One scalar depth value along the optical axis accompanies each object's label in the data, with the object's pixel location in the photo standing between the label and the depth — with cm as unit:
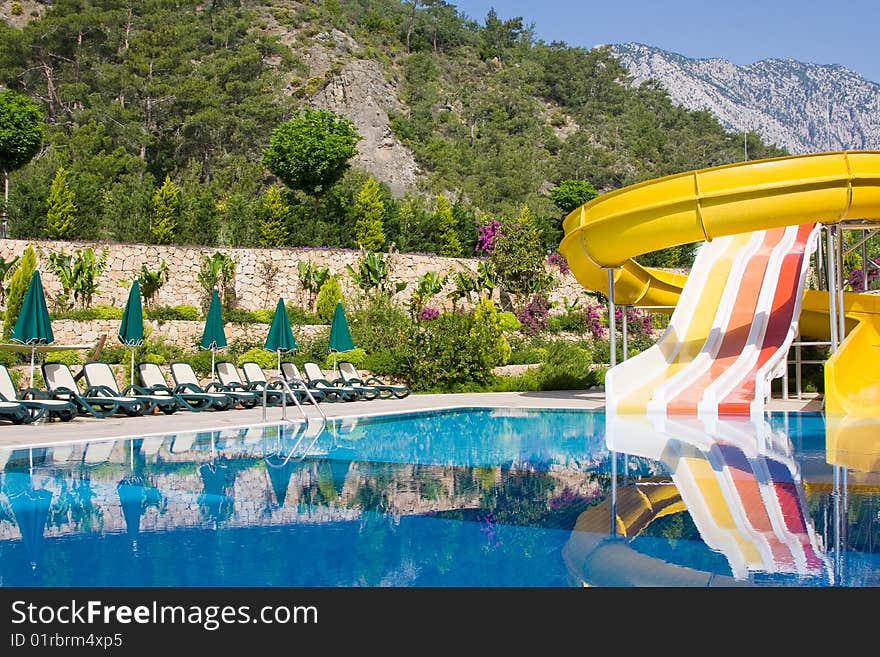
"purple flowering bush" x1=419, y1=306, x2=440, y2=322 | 2622
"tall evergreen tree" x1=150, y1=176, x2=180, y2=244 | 2592
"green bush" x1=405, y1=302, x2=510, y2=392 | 2122
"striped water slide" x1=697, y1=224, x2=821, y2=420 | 1405
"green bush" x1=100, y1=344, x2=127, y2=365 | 1989
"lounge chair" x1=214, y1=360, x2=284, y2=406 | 1673
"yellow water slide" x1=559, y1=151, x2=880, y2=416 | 1175
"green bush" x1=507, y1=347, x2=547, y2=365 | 2375
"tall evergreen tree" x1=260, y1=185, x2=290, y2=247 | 2794
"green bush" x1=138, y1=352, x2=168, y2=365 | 2040
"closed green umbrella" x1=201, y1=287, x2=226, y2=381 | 1731
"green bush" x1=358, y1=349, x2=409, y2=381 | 2147
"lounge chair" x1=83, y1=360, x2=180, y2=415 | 1454
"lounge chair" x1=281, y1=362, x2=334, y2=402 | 1762
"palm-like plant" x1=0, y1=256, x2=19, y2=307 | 2195
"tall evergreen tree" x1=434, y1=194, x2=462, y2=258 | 3067
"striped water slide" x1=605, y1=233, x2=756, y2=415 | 1487
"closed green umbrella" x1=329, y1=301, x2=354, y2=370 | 1942
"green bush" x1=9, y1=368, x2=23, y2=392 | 1678
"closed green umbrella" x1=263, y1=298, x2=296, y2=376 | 1644
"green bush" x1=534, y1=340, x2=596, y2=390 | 2217
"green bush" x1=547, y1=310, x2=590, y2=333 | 2793
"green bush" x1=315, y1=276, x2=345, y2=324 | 2461
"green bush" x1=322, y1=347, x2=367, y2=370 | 2172
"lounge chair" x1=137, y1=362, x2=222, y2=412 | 1515
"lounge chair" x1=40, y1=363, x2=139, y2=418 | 1342
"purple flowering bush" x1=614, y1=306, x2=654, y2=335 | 2791
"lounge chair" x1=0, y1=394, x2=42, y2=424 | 1216
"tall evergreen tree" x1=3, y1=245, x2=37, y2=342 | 1905
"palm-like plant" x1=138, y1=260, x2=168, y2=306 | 2344
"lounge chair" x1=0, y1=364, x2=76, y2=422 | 1243
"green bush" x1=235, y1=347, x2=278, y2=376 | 2134
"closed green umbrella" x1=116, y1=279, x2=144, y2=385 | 1559
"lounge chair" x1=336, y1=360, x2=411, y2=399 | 1905
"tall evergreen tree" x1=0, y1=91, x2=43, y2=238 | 2731
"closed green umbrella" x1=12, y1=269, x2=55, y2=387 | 1324
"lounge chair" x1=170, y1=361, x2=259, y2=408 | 1568
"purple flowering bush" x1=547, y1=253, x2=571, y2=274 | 2966
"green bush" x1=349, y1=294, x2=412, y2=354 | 2278
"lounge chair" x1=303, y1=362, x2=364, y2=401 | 1823
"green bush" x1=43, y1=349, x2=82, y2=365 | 1893
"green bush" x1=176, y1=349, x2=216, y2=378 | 2045
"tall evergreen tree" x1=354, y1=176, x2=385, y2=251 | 2972
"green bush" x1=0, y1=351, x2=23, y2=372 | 1859
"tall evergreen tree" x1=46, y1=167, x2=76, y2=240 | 2448
